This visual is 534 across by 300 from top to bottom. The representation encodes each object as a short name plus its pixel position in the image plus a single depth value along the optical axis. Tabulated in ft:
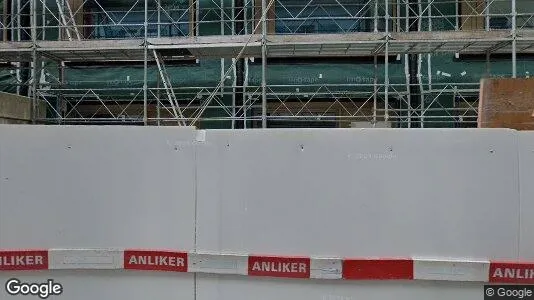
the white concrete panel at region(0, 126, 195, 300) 11.55
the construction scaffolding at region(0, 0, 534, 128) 28.37
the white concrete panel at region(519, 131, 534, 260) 10.73
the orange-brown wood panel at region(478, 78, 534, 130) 12.57
